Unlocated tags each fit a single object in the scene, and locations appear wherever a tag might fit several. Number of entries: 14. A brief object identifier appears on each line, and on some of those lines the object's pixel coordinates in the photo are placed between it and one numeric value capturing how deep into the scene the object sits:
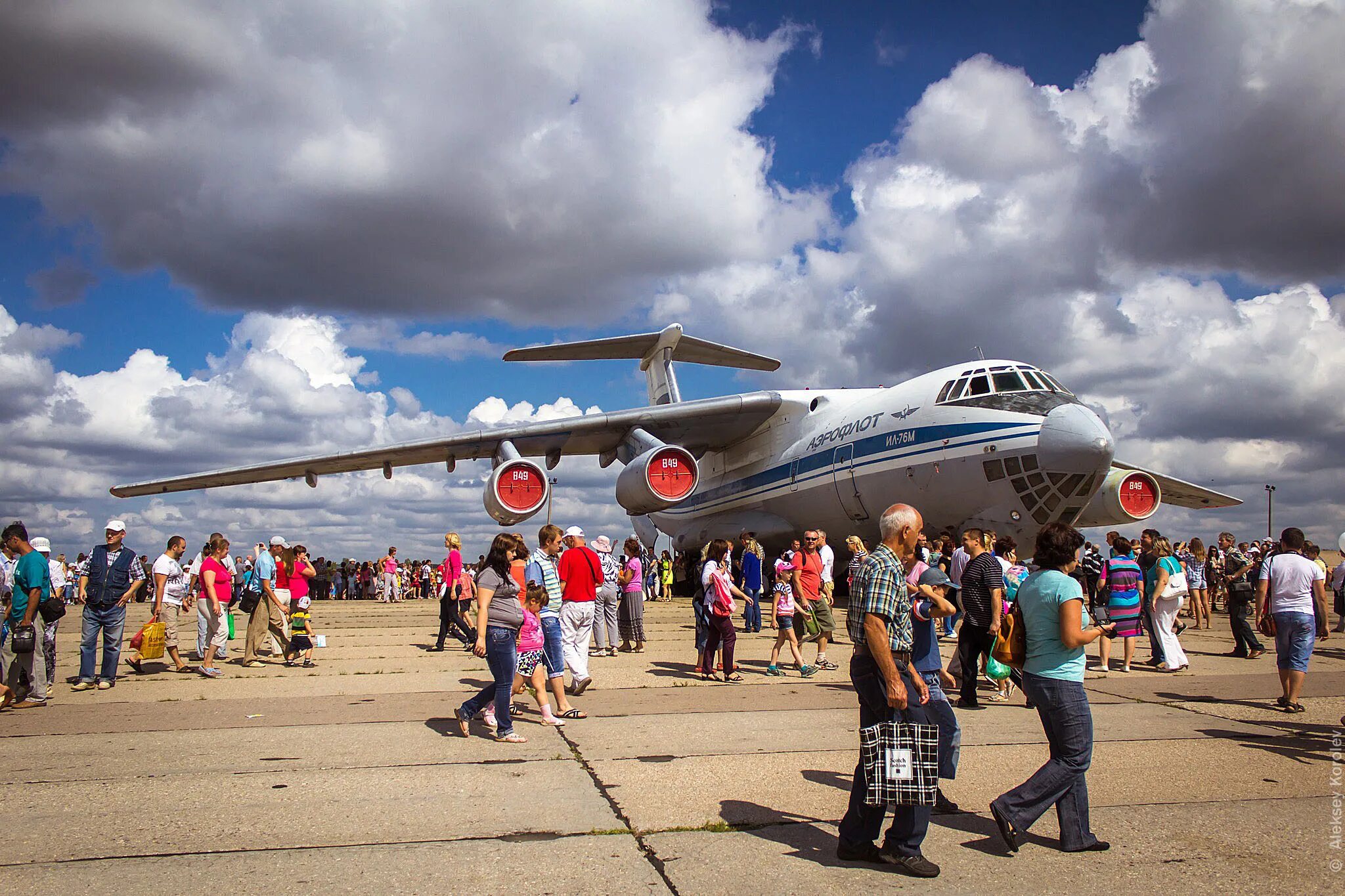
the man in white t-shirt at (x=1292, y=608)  6.69
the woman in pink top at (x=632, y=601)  11.03
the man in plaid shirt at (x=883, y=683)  3.54
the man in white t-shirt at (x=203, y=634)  10.13
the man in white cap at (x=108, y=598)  8.27
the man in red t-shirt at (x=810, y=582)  9.00
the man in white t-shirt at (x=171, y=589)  9.28
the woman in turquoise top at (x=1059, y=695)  3.74
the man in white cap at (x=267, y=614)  9.87
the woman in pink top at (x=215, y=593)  9.33
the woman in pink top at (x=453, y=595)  11.48
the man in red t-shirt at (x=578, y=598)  7.35
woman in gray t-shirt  6.05
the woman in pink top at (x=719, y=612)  8.39
